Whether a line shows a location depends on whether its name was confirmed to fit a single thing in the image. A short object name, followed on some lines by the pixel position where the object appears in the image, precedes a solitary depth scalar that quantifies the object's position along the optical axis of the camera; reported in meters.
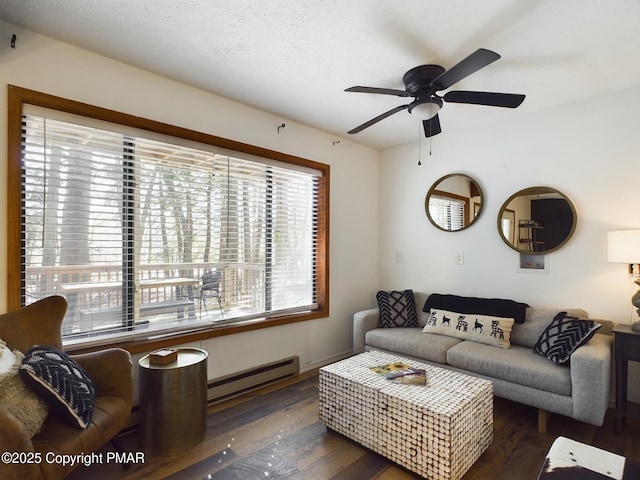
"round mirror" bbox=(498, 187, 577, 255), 3.04
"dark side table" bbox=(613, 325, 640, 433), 2.35
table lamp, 2.40
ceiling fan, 2.12
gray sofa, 2.21
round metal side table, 2.08
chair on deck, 2.87
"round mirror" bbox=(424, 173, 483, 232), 3.61
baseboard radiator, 2.80
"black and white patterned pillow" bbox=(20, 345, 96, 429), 1.59
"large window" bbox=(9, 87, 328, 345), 2.14
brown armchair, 1.34
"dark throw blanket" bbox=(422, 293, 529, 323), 3.04
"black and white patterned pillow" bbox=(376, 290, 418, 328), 3.63
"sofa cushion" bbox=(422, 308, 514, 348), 2.94
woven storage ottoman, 1.82
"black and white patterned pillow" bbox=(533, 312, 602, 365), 2.40
